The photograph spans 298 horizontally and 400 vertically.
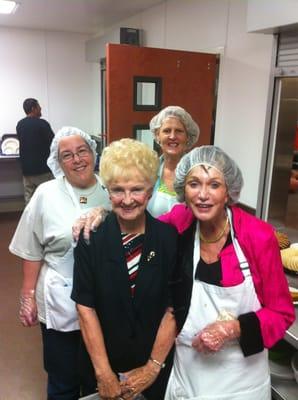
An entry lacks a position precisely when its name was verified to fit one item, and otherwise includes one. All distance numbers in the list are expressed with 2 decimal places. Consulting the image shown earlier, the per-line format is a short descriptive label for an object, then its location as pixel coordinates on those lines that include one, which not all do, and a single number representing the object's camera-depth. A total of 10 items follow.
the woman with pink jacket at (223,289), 1.04
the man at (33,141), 4.11
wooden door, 2.50
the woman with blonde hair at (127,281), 1.07
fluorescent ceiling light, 3.32
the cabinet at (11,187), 5.09
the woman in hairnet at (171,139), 1.64
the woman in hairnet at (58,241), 1.35
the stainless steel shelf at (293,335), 1.15
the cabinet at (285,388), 1.36
